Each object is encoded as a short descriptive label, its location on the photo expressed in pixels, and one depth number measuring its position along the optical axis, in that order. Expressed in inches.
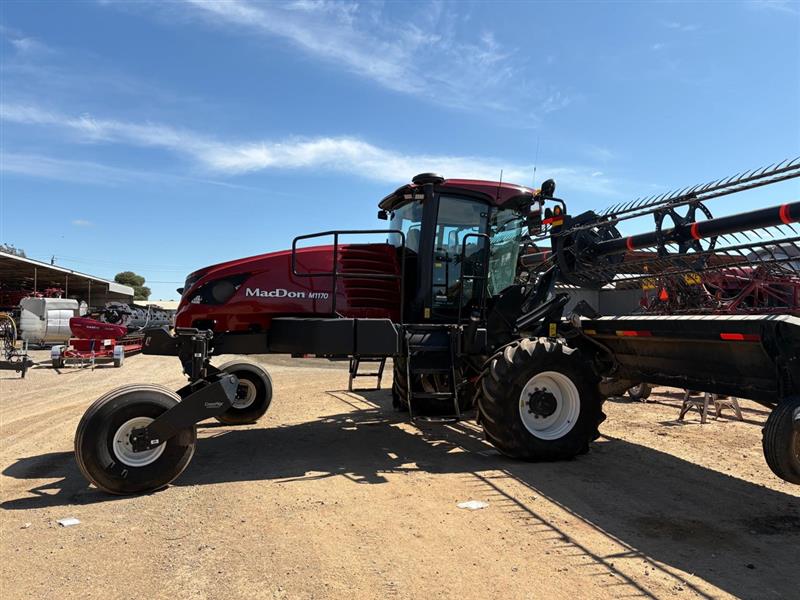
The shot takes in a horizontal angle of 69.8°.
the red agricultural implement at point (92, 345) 644.7
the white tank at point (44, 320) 821.2
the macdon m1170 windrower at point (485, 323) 193.3
